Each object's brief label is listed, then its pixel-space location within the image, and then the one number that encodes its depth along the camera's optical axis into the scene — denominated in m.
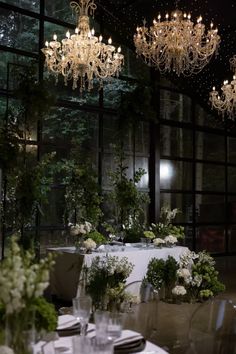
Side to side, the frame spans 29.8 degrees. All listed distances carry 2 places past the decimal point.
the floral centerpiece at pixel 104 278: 5.38
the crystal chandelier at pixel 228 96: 7.61
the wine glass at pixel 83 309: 1.81
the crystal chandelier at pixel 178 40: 5.86
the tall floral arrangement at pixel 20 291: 1.32
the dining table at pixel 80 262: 5.73
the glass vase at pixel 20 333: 1.37
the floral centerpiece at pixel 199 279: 6.38
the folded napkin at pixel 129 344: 1.81
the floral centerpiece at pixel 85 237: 5.78
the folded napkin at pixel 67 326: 2.02
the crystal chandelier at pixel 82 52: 5.62
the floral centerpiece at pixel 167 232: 6.82
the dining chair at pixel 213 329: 2.47
